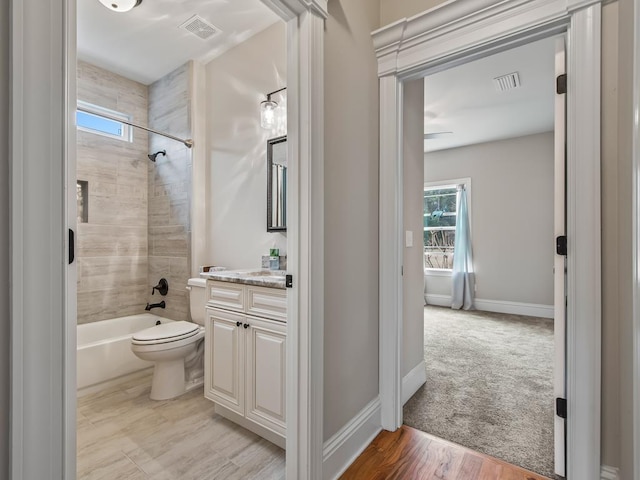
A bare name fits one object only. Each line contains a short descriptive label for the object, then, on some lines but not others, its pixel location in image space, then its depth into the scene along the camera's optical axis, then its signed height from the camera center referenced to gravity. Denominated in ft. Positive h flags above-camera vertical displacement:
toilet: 6.98 -2.64
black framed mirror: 7.65 +1.35
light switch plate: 6.88 -0.01
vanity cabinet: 5.34 -2.20
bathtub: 7.71 -3.06
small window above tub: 9.58 +3.67
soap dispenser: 7.53 -0.52
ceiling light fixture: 7.00 +5.35
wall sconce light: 7.72 +3.11
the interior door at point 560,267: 4.54 -0.43
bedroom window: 17.61 +0.80
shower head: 10.48 +2.86
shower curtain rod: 8.64 +3.14
